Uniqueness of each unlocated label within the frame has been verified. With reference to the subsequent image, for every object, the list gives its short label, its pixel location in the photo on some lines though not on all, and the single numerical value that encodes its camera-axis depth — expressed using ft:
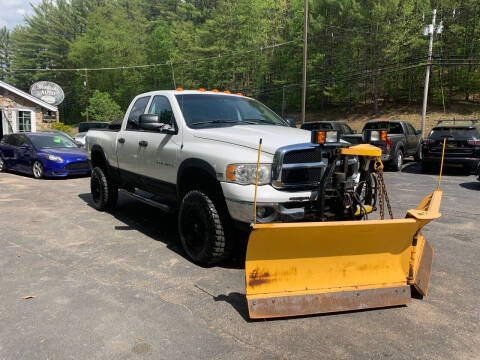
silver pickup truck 12.73
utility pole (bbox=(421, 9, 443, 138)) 70.44
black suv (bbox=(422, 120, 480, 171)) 40.01
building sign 93.91
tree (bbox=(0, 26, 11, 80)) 246.33
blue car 37.81
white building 72.74
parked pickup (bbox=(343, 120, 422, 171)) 41.73
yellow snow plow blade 10.50
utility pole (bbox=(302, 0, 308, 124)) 71.51
